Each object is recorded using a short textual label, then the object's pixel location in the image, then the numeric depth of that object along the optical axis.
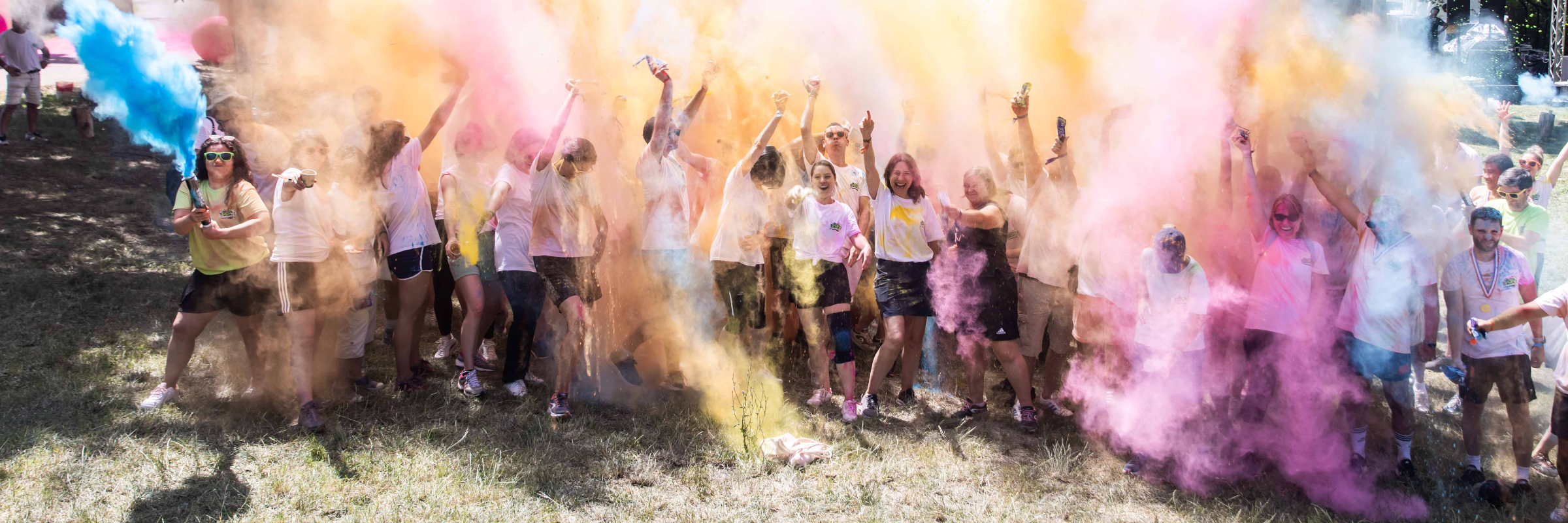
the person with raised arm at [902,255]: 4.93
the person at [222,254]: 4.32
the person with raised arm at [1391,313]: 4.20
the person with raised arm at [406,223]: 4.85
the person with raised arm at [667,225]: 5.05
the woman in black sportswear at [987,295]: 4.81
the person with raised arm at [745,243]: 5.15
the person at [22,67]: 8.38
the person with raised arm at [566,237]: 4.70
